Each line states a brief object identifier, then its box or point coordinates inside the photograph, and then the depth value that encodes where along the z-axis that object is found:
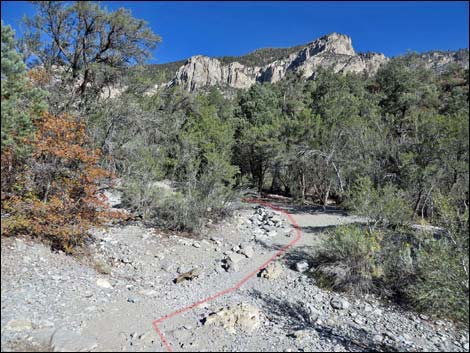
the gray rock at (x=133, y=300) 6.56
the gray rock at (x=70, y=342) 4.54
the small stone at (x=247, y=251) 9.93
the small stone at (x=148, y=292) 7.06
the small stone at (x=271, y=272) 8.40
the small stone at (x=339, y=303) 7.12
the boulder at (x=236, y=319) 5.85
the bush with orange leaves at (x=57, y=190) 7.21
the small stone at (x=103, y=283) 6.93
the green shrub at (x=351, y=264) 7.81
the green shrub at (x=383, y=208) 9.24
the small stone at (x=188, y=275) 8.03
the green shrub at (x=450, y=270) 4.99
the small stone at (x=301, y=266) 8.90
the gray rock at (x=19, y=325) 4.72
